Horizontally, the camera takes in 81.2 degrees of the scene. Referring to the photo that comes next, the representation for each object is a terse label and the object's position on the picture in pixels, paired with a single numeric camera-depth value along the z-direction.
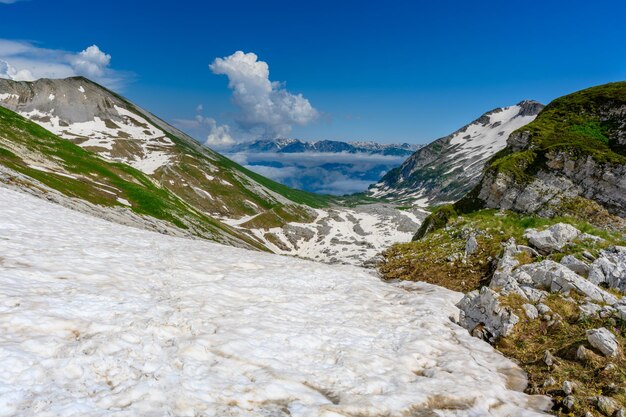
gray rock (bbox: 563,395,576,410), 9.80
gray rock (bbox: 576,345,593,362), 11.65
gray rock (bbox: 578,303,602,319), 14.14
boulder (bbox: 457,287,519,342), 14.69
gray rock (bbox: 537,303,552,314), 15.03
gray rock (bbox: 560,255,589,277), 17.28
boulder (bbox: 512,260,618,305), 15.28
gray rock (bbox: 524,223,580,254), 20.44
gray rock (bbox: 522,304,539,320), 15.01
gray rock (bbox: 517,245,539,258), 20.47
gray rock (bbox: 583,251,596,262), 18.12
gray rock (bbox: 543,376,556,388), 11.03
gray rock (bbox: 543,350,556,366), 12.12
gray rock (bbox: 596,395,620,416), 9.25
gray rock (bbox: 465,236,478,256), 23.66
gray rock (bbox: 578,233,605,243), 19.62
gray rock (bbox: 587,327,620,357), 11.62
